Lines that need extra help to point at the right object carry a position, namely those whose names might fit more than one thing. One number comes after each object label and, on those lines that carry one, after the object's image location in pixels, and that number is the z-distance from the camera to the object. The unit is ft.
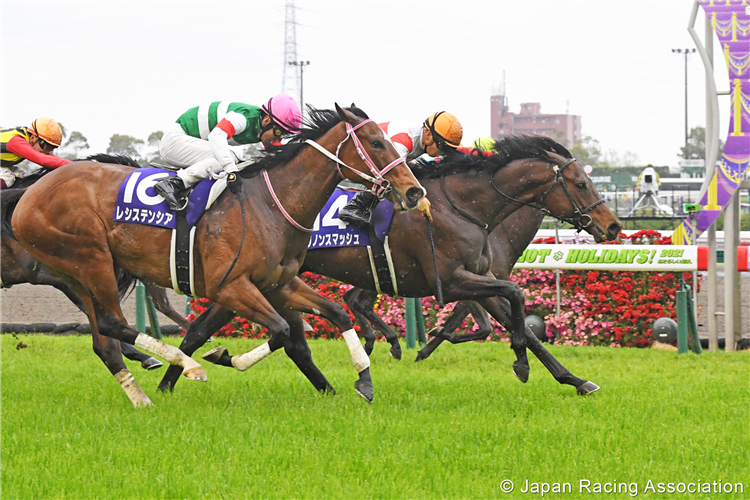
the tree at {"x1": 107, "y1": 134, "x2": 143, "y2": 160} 436.43
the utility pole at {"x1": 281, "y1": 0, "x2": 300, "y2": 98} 364.67
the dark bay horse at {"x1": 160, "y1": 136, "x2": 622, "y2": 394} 39.99
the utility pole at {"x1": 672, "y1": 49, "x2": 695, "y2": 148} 411.95
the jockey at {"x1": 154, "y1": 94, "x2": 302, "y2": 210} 35.12
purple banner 59.26
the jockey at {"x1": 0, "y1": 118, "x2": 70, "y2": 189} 41.70
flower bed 60.34
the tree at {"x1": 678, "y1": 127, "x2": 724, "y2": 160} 597.19
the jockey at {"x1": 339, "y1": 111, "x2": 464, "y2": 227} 41.09
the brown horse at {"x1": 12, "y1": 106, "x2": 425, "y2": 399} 34.14
